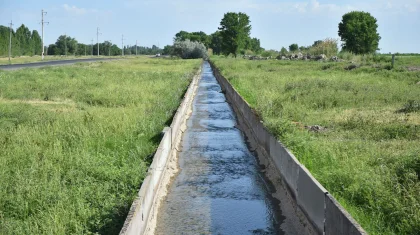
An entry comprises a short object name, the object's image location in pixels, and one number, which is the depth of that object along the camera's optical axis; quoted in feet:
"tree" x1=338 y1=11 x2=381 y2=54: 283.79
